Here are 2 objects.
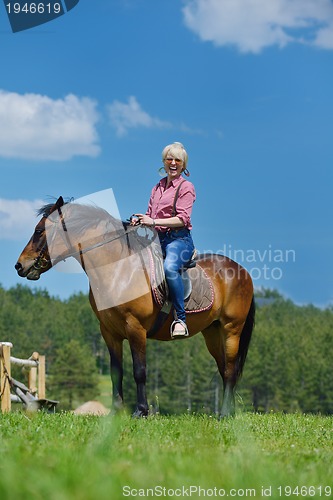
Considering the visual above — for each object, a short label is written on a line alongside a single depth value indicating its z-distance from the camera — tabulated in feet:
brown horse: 64.49
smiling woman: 65.21
